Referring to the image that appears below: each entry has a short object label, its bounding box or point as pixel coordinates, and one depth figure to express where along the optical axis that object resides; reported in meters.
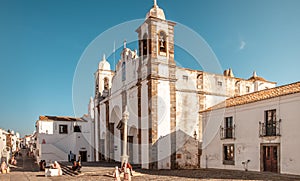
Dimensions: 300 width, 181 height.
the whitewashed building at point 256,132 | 13.06
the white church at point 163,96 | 17.17
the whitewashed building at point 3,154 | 25.63
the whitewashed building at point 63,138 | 30.70
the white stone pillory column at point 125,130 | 15.35
